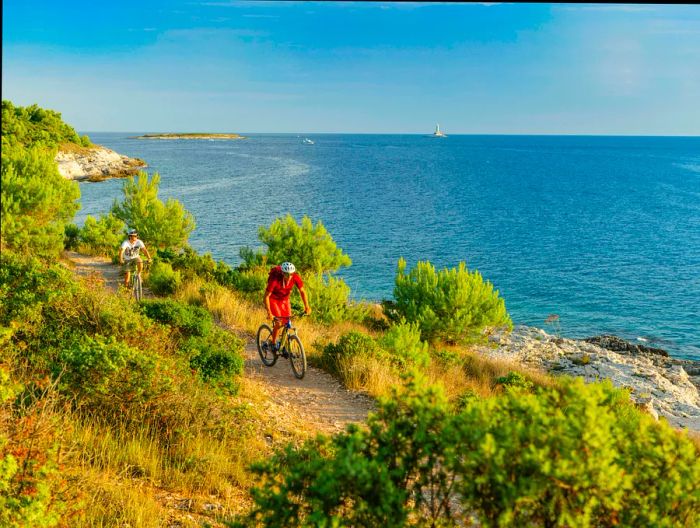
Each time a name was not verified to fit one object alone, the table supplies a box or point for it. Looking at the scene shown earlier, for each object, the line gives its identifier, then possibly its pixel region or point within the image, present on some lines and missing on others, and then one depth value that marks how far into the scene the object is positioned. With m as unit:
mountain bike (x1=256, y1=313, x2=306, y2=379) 9.72
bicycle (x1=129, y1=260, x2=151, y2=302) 13.41
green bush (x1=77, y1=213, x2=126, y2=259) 23.77
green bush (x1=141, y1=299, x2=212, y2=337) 10.12
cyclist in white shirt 13.11
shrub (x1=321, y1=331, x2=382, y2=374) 10.32
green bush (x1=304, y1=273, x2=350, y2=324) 16.03
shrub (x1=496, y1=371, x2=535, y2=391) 11.15
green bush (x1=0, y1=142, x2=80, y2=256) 18.30
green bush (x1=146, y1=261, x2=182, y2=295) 15.83
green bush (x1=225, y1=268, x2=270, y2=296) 17.05
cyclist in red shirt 9.37
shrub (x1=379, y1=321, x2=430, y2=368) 11.28
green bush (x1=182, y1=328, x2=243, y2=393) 8.13
